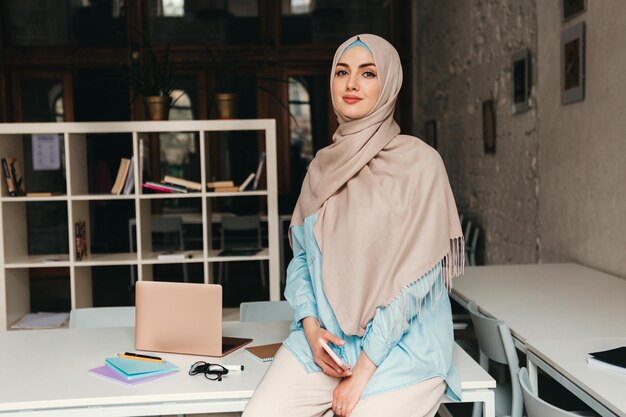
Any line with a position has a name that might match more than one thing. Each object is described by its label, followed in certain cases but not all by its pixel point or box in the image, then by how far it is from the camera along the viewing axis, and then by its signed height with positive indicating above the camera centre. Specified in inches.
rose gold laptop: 91.7 -20.0
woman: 77.9 -12.3
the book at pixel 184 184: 173.6 -3.2
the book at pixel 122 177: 172.1 -1.1
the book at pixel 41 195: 170.4 -5.2
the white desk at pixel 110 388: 77.7 -25.5
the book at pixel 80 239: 172.2 -16.7
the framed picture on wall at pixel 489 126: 221.6 +13.1
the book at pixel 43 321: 163.0 -36.2
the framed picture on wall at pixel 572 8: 155.7 +36.7
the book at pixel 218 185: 175.3 -3.6
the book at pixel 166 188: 172.7 -4.1
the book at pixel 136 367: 84.2 -24.6
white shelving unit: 167.6 -10.1
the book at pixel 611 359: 80.5 -23.6
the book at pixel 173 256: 172.3 -21.4
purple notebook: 82.9 -25.1
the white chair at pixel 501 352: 99.0 -28.0
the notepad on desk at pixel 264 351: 91.4 -25.0
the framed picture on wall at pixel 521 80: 189.5 +24.2
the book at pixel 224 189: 173.0 -4.7
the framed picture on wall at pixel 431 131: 303.6 +16.3
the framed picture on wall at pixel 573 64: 155.9 +23.6
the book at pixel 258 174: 179.3 -1.0
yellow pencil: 89.2 -24.4
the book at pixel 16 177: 170.7 -0.7
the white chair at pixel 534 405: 66.4 -24.1
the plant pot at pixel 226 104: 177.3 +17.3
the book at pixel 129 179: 172.4 -1.7
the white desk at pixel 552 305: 89.2 -24.3
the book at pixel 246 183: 176.0 -3.3
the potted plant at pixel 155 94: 173.6 +20.0
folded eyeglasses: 84.0 -24.7
